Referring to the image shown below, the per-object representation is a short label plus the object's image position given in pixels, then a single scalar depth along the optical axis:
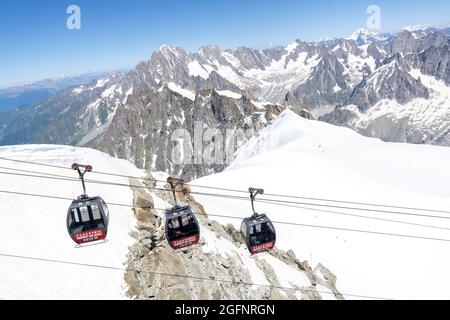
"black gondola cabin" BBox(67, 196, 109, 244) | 21.83
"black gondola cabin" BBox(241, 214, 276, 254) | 25.41
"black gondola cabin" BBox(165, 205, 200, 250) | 23.09
